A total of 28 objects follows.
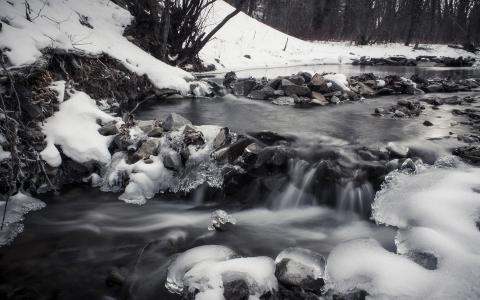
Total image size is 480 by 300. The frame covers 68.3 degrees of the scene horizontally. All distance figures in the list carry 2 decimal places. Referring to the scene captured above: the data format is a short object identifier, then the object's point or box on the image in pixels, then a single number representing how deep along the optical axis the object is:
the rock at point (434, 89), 9.30
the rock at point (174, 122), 4.69
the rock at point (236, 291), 2.26
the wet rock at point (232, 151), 4.18
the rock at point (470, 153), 4.04
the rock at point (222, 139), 4.35
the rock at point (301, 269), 2.38
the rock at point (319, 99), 7.70
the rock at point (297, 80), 8.29
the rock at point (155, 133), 4.54
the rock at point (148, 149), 4.18
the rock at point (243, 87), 8.64
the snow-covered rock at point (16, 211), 3.06
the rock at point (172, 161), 4.16
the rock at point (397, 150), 4.27
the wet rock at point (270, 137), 4.80
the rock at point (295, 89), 7.98
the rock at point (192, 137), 4.36
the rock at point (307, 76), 8.52
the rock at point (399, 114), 6.44
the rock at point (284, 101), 7.77
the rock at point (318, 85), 8.28
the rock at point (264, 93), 8.22
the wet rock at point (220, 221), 3.36
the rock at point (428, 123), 5.69
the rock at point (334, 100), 7.89
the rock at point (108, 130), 4.54
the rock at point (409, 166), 3.88
